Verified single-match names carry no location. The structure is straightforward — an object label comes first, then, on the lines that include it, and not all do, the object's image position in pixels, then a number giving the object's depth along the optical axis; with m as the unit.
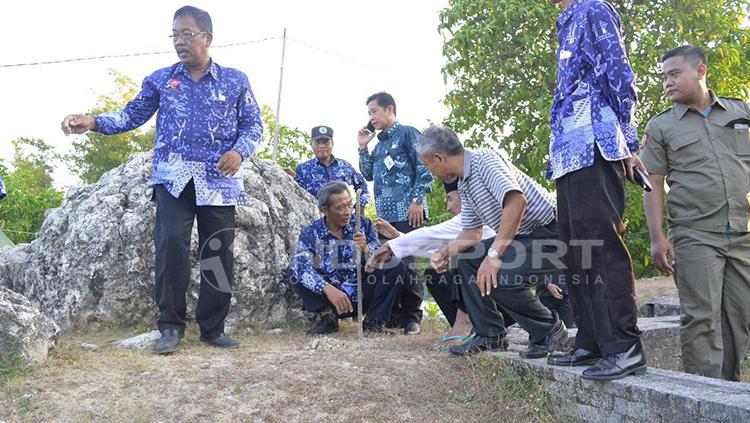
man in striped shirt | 3.50
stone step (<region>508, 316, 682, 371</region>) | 4.45
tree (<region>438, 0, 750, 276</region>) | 9.20
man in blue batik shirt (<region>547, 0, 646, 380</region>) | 2.97
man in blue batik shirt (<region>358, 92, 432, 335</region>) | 5.55
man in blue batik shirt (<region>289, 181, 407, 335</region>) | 5.25
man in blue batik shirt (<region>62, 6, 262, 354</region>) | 4.30
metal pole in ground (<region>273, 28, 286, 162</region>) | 18.12
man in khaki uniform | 3.76
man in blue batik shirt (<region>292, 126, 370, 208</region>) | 6.46
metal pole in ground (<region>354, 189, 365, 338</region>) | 5.09
